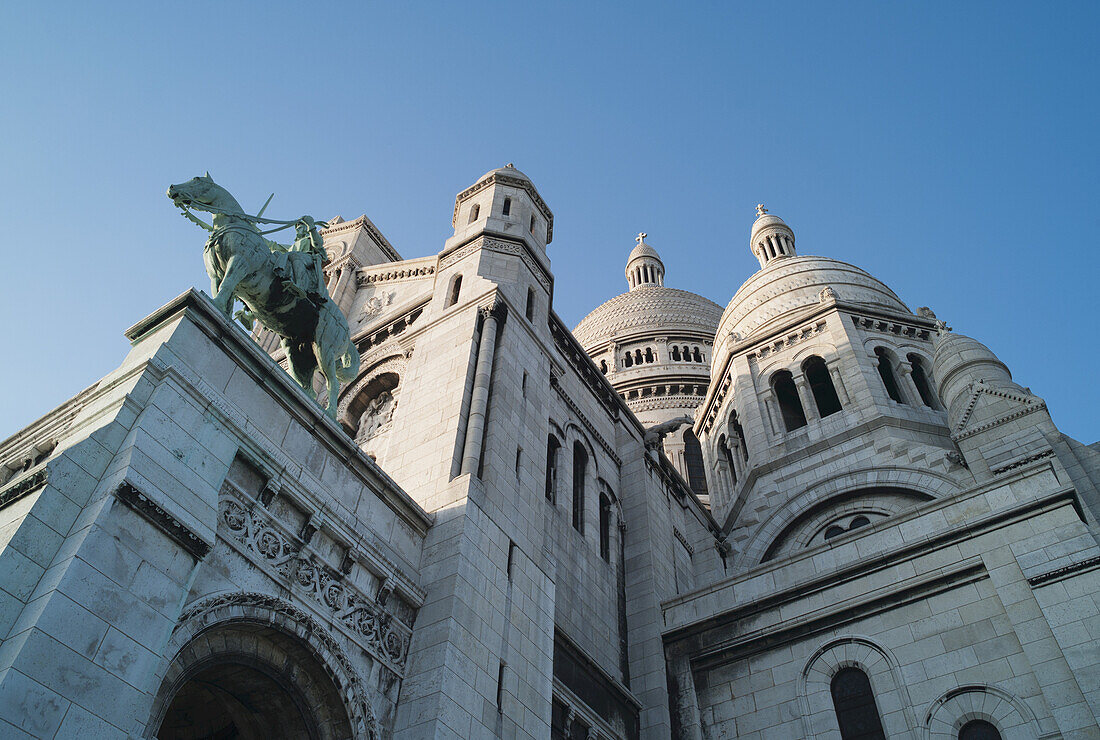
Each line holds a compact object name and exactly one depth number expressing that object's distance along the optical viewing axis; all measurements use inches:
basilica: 394.6
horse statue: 579.8
